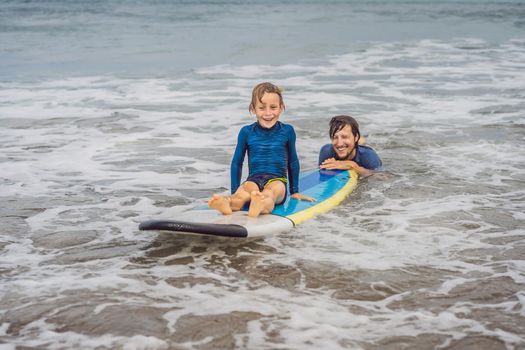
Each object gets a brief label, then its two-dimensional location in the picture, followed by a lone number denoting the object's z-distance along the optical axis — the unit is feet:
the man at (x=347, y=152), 24.00
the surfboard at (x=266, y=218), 16.67
